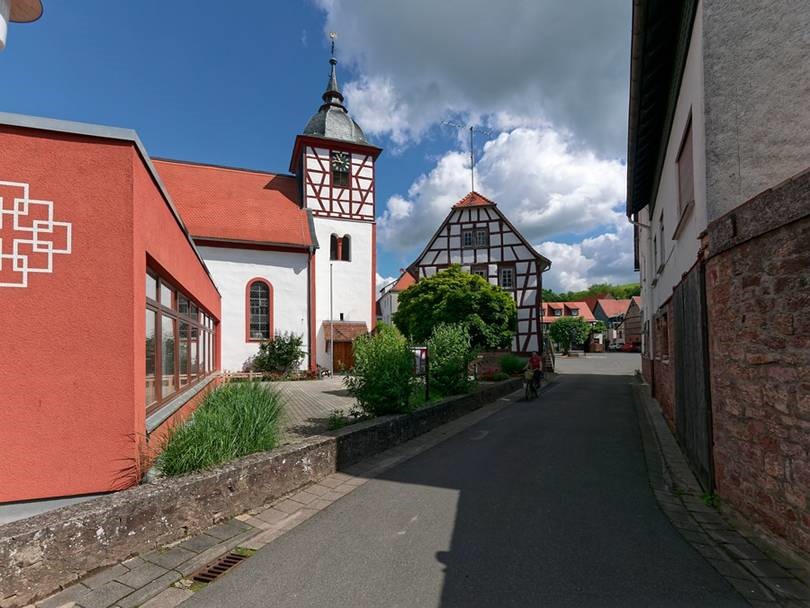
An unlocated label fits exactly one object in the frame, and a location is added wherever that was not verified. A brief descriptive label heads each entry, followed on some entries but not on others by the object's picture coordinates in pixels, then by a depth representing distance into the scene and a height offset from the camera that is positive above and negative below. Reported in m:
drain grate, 3.48 -1.71
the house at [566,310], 81.75 +3.47
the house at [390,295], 54.81 +4.33
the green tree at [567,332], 55.88 -0.19
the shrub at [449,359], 12.31 -0.68
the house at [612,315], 78.35 +2.45
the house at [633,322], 68.06 +1.03
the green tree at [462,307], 23.31 +1.17
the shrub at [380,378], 8.23 -0.76
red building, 4.12 +0.23
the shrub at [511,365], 22.56 -1.60
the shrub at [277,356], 22.97 -1.04
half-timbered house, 29.86 +4.76
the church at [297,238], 23.66 +4.88
